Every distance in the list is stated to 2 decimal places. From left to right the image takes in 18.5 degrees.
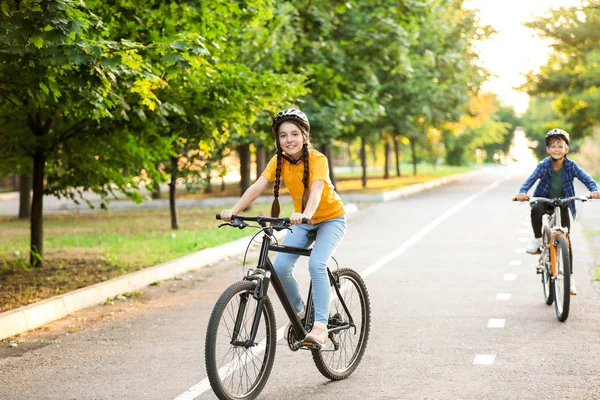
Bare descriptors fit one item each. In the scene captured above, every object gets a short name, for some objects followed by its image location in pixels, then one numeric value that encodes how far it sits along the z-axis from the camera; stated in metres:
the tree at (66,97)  15.70
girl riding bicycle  11.64
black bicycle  10.66
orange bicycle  16.28
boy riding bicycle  17.14
